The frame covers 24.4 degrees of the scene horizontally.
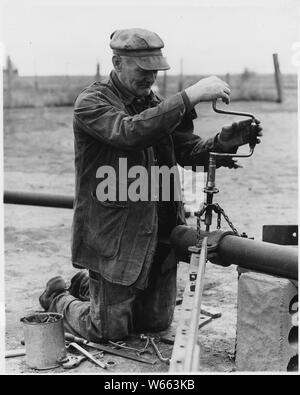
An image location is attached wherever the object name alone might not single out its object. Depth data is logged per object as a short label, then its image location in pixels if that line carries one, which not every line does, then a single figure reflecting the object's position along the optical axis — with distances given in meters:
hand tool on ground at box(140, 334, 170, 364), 4.04
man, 3.85
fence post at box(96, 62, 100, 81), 21.19
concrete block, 3.71
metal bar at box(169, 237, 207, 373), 2.48
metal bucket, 3.97
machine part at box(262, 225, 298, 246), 4.33
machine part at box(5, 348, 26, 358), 4.16
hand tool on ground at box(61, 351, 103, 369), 3.97
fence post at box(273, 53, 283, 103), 15.07
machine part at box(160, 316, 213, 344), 4.35
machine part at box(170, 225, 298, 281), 3.68
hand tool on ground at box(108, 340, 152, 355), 4.16
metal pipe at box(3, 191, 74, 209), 5.73
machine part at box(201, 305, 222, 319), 4.79
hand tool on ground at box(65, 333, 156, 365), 4.04
